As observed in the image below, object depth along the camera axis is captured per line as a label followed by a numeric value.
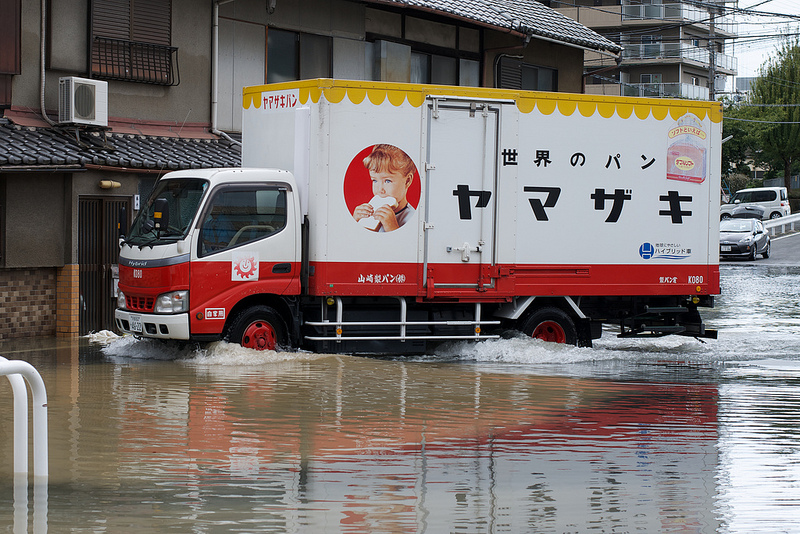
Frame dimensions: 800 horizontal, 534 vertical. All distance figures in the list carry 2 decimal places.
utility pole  45.75
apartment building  62.00
